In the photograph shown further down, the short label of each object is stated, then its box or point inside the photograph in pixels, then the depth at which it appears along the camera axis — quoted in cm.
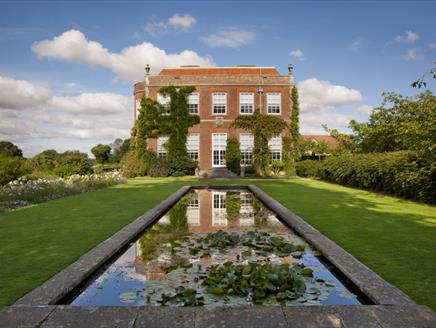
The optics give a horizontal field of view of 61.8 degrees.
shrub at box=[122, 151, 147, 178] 2505
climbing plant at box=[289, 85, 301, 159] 2744
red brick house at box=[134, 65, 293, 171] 2745
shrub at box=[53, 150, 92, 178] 1928
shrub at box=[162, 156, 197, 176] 2577
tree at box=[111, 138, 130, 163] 4931
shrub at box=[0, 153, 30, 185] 1415
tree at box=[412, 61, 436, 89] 516
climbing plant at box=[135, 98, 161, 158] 2698
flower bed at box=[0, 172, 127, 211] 1133
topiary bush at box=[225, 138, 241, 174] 2689
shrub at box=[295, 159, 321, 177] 2498
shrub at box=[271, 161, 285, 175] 2653
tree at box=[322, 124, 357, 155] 2652
